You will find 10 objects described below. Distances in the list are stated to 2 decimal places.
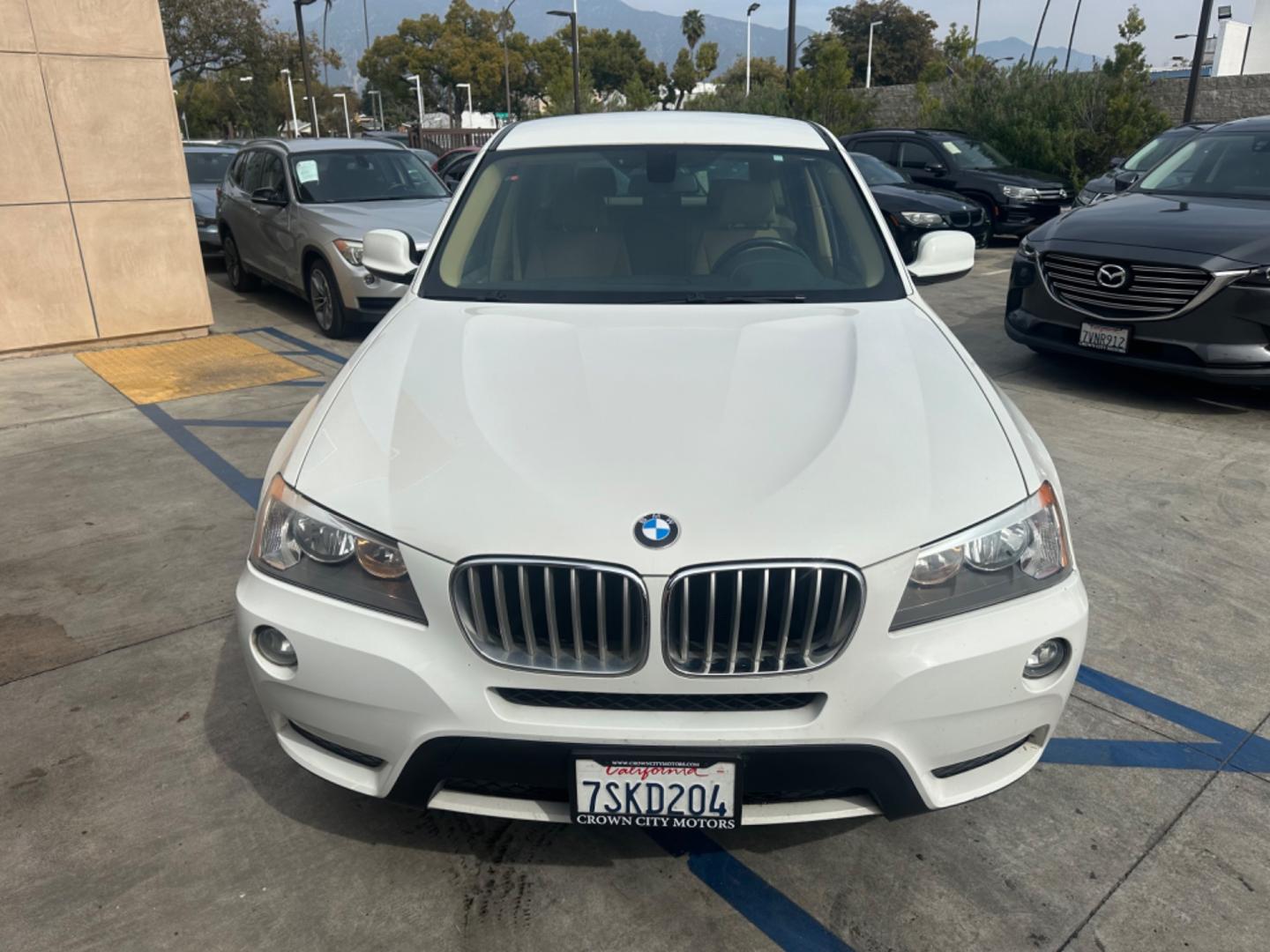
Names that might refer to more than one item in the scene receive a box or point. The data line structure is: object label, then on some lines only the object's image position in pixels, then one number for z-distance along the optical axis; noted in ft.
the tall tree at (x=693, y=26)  289.45
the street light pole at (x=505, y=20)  207.04
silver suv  26.63
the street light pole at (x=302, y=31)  96.32
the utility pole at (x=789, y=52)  80.18
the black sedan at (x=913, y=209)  38.68
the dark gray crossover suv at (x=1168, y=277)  18.72
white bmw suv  6.50
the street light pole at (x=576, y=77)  117.50
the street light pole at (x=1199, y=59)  64.95
